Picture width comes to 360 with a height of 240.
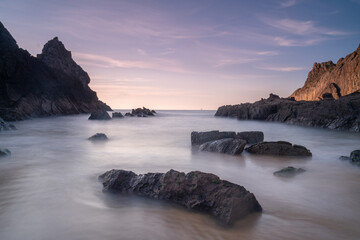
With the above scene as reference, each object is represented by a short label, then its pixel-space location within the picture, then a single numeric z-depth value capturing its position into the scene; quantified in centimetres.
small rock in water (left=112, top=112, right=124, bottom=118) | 3569
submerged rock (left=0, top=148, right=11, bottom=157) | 646
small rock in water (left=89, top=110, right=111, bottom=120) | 2945
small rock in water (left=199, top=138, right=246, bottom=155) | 696
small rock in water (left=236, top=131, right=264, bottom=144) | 916
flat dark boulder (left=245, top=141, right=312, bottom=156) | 692
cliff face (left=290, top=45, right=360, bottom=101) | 5524
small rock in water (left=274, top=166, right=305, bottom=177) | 484
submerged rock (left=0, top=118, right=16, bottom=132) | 1365
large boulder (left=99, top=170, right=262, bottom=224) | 281
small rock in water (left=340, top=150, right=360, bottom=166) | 586
